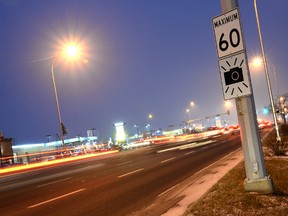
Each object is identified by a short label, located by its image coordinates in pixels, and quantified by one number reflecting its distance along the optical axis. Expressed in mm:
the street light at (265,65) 28891
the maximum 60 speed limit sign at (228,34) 8258
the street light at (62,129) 37288
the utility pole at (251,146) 8102
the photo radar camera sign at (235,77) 8055
